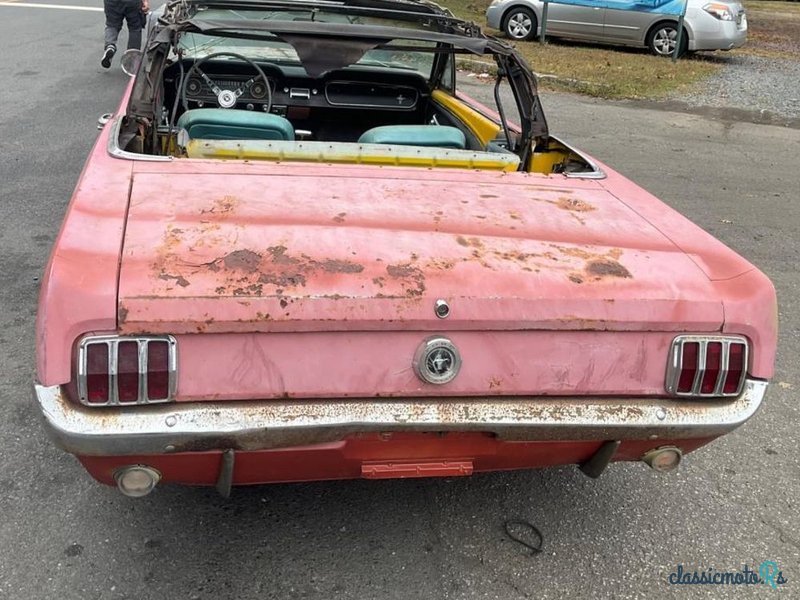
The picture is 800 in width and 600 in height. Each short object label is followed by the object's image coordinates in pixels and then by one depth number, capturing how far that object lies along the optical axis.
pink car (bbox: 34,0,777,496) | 1.84
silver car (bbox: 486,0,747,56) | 12.91
